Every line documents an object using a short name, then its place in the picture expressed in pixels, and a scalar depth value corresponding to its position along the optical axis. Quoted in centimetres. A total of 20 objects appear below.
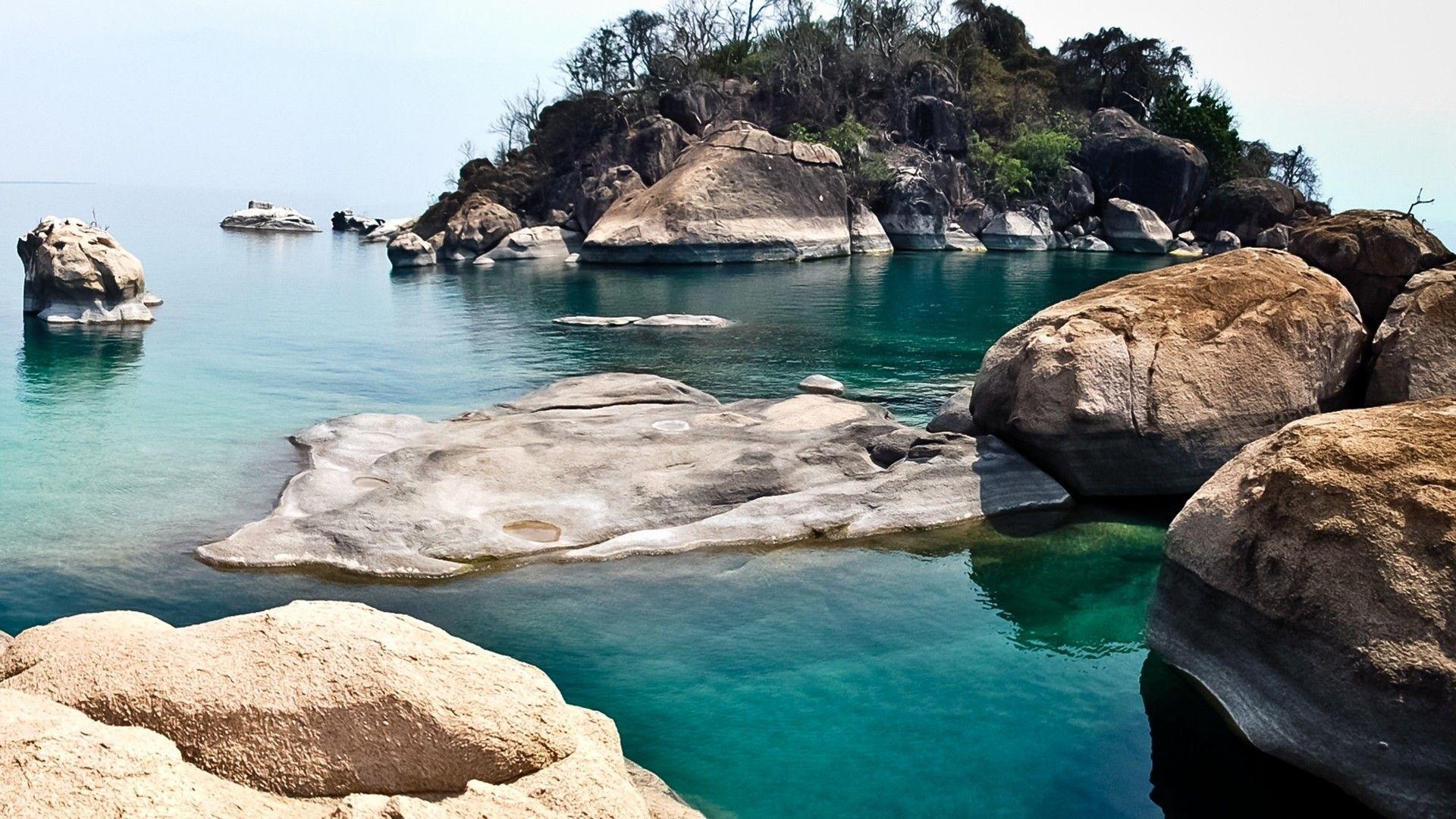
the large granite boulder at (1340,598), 852
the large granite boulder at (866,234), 6675
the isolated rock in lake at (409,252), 6184
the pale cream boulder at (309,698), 575
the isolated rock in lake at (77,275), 3575
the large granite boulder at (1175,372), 1536
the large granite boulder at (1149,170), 7138
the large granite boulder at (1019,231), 7081
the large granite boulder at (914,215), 6900
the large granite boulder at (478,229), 6569
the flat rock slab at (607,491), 1457
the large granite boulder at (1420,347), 1540
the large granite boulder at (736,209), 5900
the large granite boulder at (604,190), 6619
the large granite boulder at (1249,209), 6831
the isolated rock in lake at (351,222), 10231
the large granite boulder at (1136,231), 6906
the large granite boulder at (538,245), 6456
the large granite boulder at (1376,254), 1720
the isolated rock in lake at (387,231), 8975
